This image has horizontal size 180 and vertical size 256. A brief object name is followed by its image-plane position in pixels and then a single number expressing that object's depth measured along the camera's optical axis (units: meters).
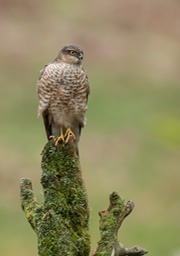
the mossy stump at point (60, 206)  16.86
